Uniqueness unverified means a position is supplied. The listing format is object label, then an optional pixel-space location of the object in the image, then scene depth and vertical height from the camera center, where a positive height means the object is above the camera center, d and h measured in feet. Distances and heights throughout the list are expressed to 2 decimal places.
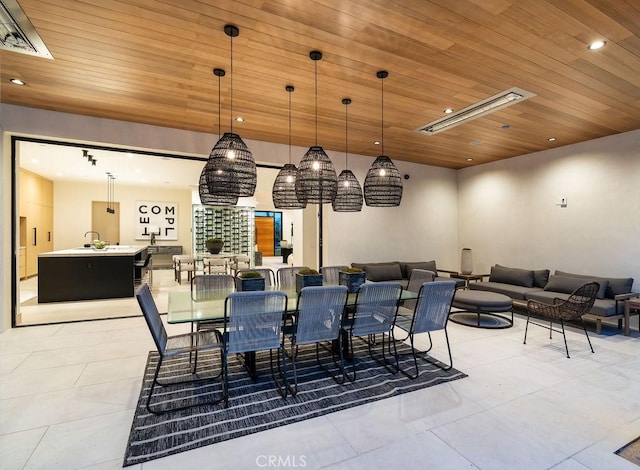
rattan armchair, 11.94 -2.85
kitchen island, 18.54 -2.45
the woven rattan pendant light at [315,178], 10.36 +1.91
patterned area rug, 6.86 -4.45
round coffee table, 14.70 -3.51
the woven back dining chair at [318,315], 8.43 -2.27
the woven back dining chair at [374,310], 9.32 -2.34
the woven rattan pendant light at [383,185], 11.33 +1.83
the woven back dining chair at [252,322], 7.82 -2.30
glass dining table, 8.30 -2.15
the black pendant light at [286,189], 11.89 +1.74
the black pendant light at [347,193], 12.35 +1.65
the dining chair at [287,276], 13.62 -1.84
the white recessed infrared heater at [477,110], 11.30 +5.02
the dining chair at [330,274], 14.52 -1.85
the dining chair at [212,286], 11.25 -1.99
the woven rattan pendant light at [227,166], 8.98 +1.99
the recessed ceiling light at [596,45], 8.21 +5.03
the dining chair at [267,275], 13.26 -1.75
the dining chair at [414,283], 12.50 -2.18
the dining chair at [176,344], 7.72 -3.01
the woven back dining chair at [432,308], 9.64 -2.37
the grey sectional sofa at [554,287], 14.05 -2.90
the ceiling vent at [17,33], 7.05 +5.09
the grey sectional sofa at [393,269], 19.52 -2.27
